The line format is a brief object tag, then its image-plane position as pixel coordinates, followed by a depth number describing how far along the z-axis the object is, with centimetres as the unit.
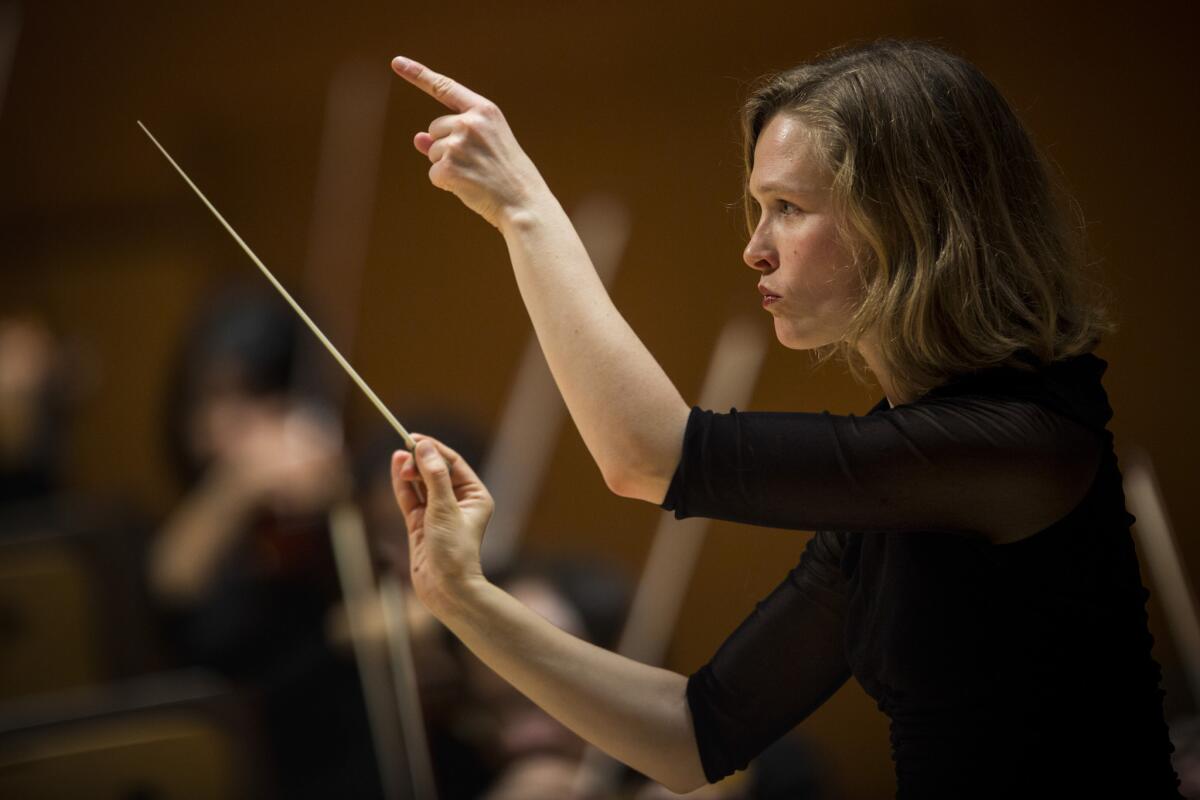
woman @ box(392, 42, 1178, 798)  447
